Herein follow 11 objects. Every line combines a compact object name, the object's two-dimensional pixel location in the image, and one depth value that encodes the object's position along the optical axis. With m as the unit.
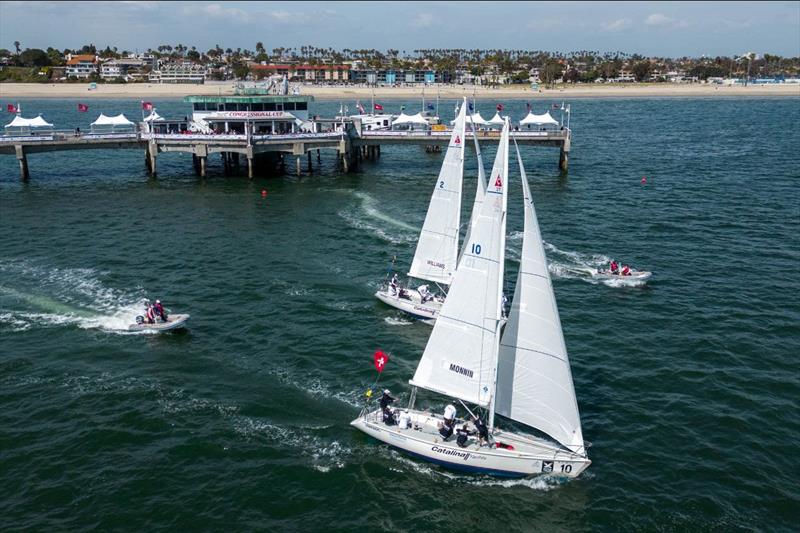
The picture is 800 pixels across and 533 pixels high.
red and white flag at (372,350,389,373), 28.02
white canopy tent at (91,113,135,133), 87.57
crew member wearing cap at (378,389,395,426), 28.48
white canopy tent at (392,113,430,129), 94.94
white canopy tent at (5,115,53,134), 84.69
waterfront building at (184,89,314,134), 84.19
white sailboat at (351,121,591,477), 25.58
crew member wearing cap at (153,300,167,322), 39.09
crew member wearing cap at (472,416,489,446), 26.97
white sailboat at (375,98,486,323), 39.25
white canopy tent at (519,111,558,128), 91.56
